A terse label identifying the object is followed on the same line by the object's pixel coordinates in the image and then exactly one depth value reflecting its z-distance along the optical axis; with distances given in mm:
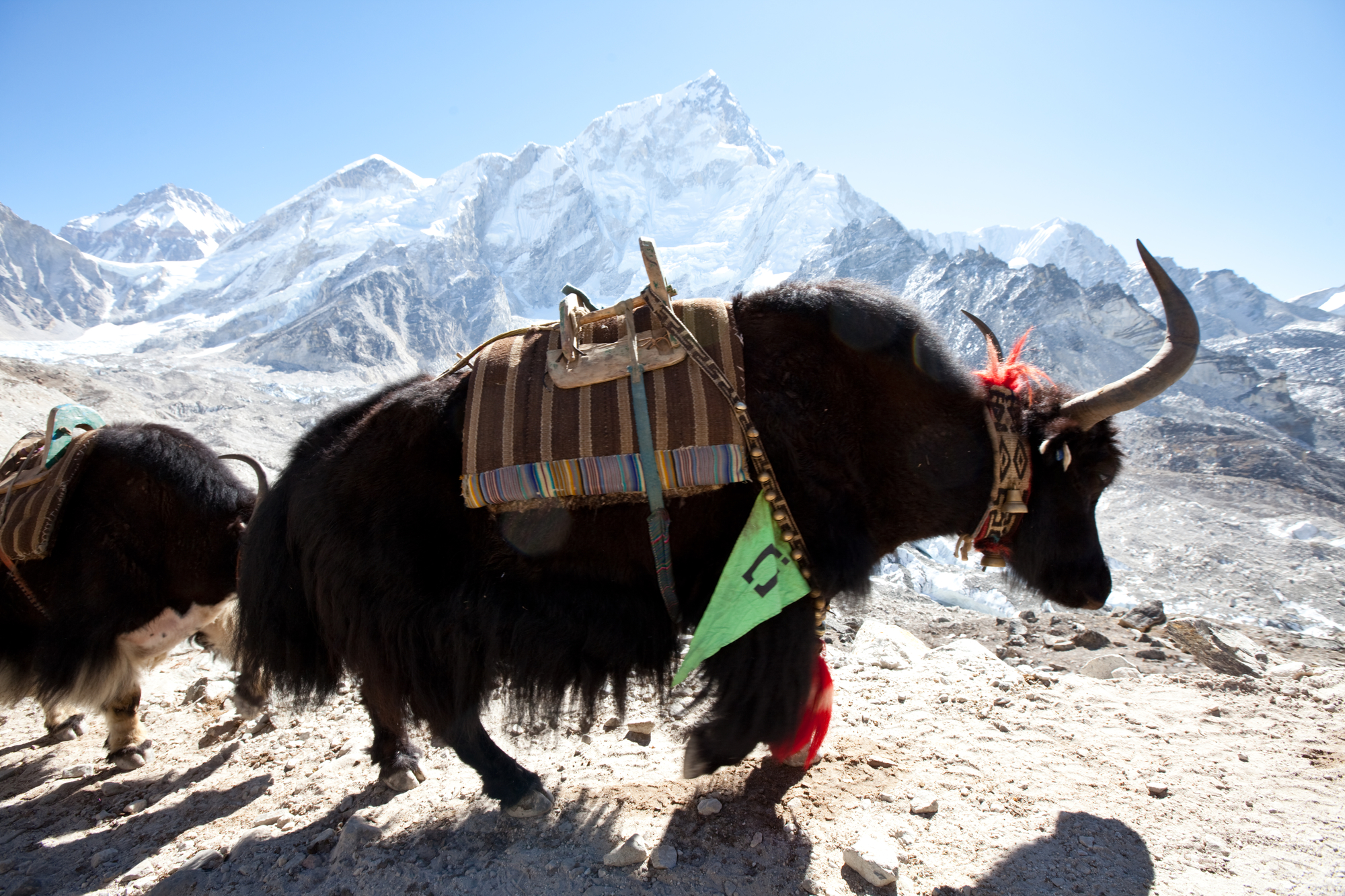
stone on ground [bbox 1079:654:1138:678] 3240
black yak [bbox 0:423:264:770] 2578
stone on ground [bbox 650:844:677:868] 1726
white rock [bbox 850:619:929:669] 3188
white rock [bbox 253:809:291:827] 2148
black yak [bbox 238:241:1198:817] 1744
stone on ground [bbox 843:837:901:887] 1625
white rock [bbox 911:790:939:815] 1914
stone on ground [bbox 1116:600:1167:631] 4242
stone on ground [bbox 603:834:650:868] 1721
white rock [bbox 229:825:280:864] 1930
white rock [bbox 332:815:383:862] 1866
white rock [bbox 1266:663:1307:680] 3057
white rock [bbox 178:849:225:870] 1871
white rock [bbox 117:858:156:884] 1933
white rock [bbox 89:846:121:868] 2090
